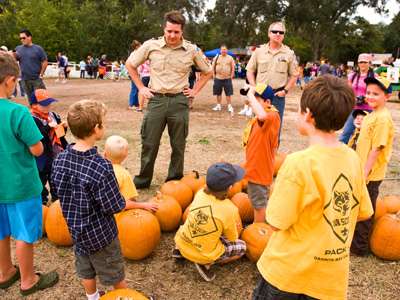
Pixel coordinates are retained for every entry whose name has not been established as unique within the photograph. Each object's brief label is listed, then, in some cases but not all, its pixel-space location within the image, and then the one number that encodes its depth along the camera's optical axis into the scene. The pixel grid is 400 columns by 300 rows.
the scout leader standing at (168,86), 4.84
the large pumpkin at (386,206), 4.09
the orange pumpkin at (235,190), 4.53
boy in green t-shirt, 2.65
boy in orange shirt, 3.48
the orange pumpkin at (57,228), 3.65
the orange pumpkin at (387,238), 3.65
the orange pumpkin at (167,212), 3.96
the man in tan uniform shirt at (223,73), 11.50
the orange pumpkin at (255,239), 3.48
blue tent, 33.11
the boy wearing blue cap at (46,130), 4.05
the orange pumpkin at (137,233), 3.45
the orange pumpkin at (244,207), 4.22
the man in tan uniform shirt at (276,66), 6.11
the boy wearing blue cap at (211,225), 3.01
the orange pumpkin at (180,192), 4.38
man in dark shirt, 8.71
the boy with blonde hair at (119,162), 3.49
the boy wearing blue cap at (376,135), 3.35
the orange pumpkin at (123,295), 2.42
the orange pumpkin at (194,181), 4.64
